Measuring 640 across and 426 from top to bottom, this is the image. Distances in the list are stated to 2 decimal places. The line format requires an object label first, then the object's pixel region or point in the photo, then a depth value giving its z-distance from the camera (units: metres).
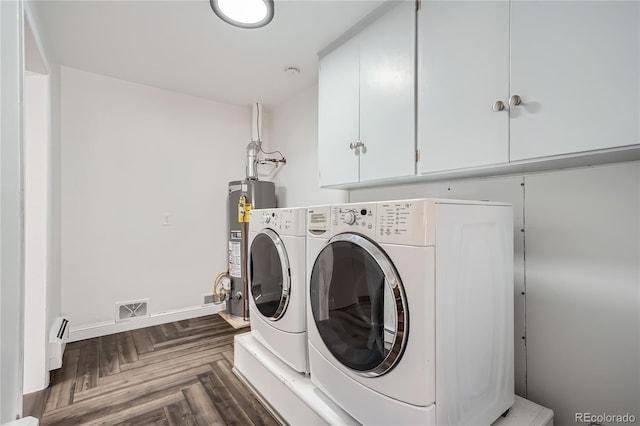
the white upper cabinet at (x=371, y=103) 1.47
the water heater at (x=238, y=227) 2.90
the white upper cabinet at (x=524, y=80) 0.86
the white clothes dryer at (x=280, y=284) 1.43
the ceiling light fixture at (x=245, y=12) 1.56
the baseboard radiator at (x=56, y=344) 1.93
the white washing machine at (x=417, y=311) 0.87
